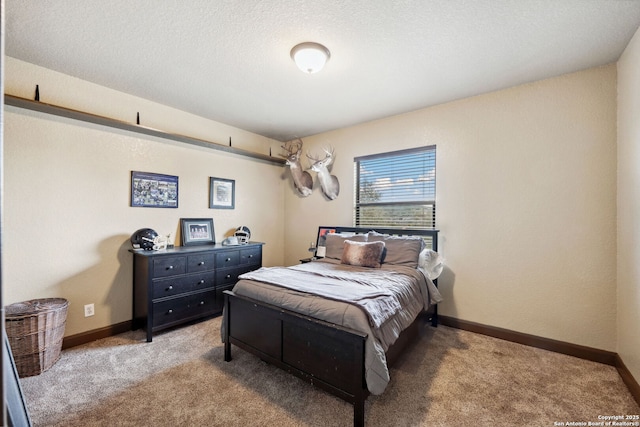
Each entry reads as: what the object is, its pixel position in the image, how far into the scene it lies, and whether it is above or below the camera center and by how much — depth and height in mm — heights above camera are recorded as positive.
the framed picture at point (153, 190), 3143 +280
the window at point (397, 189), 3494 +340
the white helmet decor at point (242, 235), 3975 -318
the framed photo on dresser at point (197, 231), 3555 -246
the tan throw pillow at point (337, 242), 3414 -367
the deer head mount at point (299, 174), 4387 +659
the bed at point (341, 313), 1707 -742
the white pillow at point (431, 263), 3057 -558
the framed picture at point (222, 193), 3891 +297
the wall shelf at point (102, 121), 2389 +956
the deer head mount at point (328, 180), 4141 +525
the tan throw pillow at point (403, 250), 2990 -407
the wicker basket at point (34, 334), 2135 -981
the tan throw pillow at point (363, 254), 3002 -458
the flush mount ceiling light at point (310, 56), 2184 +1293
